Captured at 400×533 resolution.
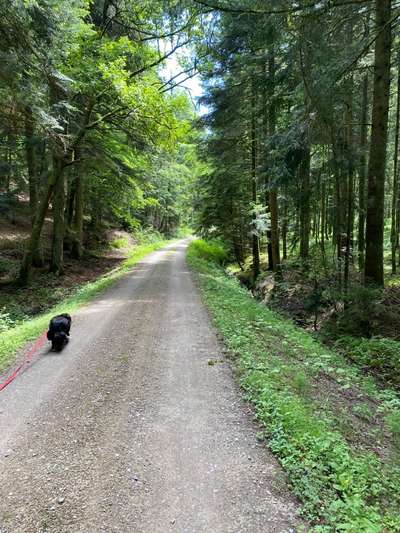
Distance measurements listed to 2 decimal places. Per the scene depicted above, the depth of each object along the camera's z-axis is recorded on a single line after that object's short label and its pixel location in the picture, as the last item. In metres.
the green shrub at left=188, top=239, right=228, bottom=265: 23.17
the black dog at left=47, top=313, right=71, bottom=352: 5.83
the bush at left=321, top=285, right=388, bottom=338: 6.96
